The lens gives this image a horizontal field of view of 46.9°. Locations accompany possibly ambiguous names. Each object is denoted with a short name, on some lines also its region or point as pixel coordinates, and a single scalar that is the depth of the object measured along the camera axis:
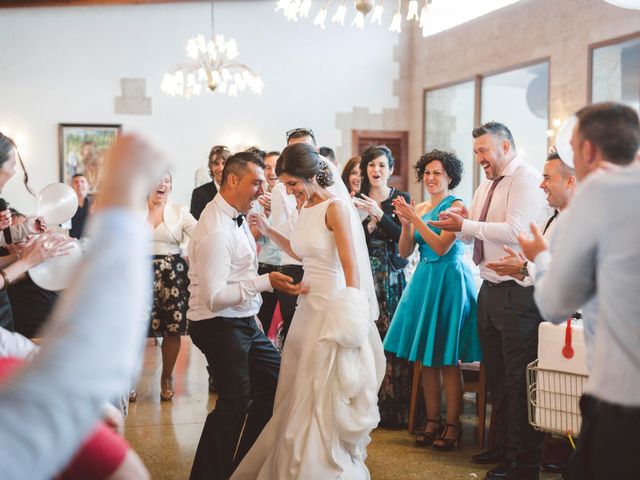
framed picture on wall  10.56
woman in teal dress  4.25
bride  3.17
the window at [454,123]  9.95
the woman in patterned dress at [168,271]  5.28
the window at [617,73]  7.19
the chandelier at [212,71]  9.00
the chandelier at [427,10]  5.40
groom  3.15
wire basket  2.98
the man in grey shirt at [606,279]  1.60
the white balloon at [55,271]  3.15
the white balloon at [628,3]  3.37
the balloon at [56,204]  3.92
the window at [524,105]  8.50
